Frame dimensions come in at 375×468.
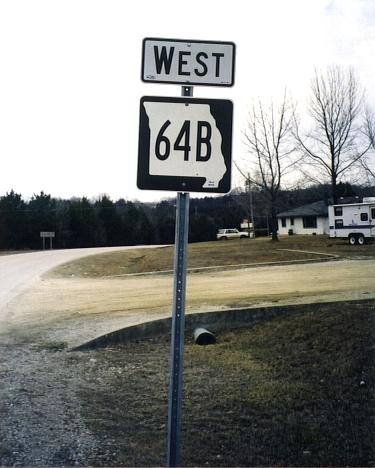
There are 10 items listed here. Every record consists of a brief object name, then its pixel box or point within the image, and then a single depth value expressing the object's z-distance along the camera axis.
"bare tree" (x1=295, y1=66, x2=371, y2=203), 35.44
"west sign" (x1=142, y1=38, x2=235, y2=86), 3.01
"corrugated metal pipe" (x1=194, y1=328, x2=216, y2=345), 8.16
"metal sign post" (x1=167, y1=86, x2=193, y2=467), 2.73
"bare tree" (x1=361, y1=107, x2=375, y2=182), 30.31
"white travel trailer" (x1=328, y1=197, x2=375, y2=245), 31.50
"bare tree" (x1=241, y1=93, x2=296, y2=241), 38.88
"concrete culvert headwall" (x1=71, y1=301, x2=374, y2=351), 8.88
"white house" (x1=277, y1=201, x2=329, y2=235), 54.19
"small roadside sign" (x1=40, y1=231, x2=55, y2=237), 52.09
